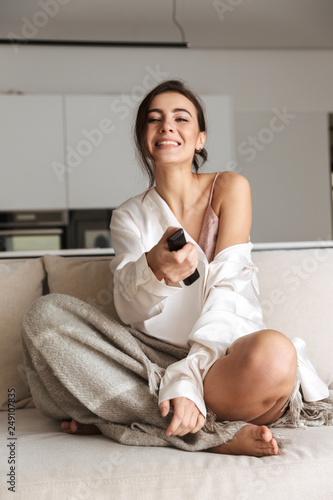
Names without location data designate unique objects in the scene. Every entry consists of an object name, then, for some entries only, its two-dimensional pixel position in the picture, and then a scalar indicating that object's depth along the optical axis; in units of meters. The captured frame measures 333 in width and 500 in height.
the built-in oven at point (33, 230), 4.68
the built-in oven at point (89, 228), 4.77
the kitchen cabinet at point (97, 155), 4.70
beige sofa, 1.08
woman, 1.21
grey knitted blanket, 1.27
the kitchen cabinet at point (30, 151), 4.62
